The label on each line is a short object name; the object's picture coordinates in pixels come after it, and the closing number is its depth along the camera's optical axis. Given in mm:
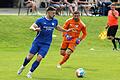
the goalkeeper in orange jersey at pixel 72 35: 18734
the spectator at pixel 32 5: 40481
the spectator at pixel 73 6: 41125
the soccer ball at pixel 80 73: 16125
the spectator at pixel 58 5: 40231
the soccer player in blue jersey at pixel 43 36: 15867
